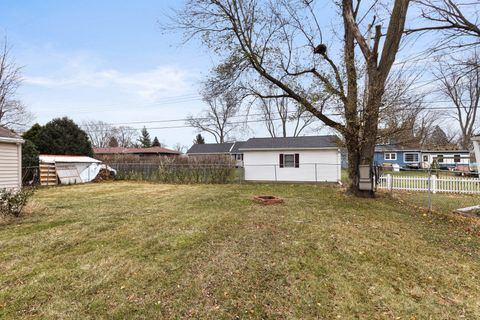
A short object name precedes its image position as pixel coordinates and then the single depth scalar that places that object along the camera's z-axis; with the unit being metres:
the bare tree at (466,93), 6.35
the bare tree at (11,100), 20.09
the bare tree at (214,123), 37.50
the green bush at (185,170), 15.81
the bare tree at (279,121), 32.09
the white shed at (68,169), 14.95
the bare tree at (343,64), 8.41
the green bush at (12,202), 6.13
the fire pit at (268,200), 7.88
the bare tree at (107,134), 47.66
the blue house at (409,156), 32.00
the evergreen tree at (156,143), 48.19
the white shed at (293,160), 17.33
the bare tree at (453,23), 6.04
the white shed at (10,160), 9.01
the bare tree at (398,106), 9.20
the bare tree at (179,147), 52.22
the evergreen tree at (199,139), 45.45
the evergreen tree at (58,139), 18.19
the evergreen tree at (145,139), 47.88
